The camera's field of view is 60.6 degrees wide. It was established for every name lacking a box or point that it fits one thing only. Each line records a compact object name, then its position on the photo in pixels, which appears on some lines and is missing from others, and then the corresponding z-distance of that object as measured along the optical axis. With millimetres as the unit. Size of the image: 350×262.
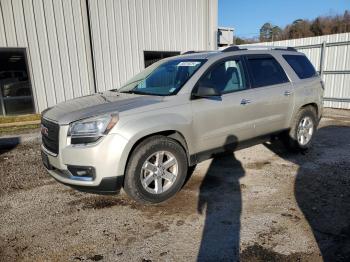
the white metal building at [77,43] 9391
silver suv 3408
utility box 15169
